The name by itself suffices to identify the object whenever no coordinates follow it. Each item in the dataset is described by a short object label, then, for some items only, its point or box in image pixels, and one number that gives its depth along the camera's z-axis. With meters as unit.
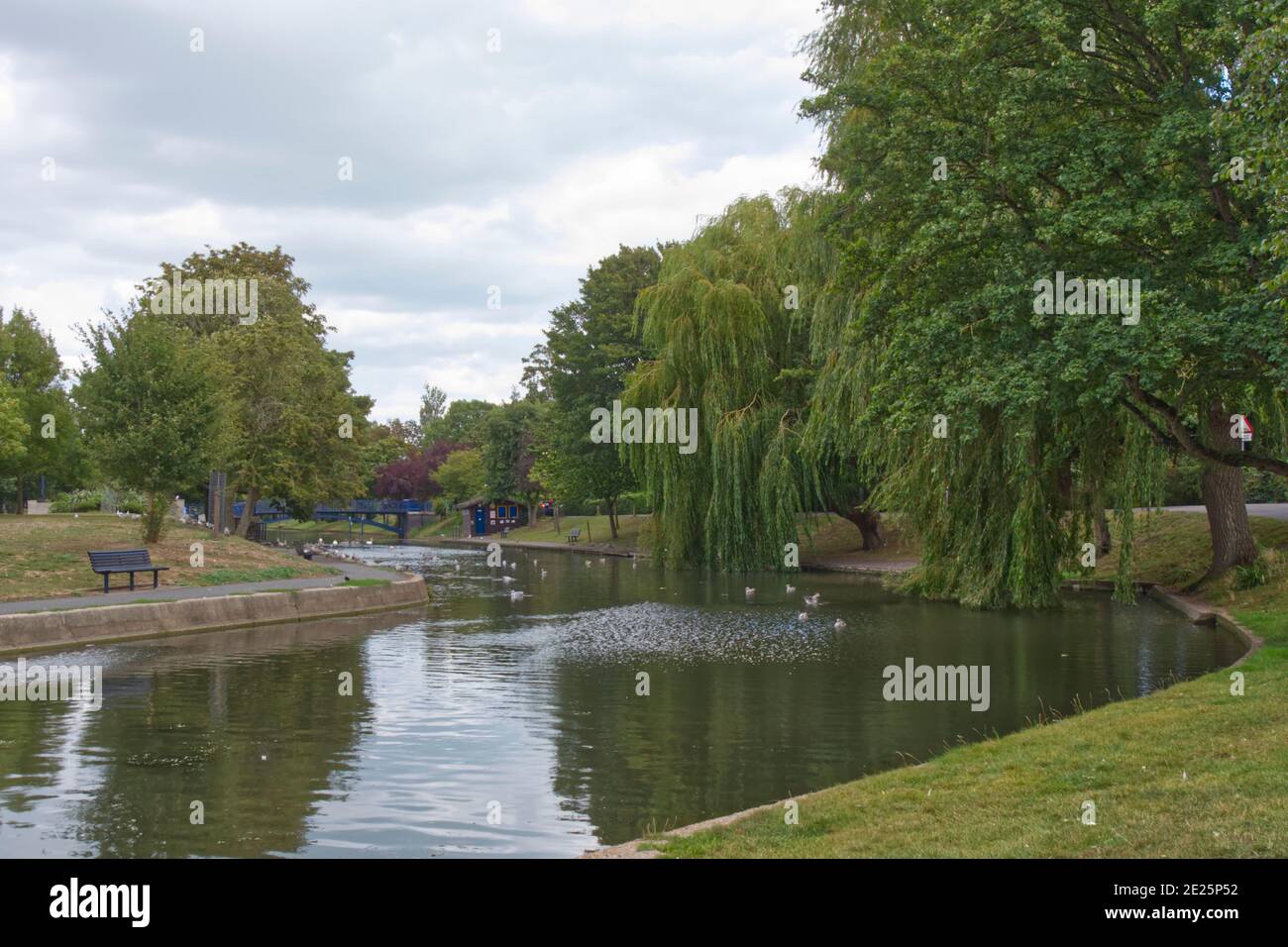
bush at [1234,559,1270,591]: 24.92
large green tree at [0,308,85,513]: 54.25
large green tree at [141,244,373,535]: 46.06
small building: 97.19
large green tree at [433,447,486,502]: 105.25
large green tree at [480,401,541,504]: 90.38
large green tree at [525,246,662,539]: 62.75
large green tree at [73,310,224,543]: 28.95
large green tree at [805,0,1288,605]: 14.96
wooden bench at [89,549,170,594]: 22.97
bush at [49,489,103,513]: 61.91
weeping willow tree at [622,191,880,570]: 38.03
